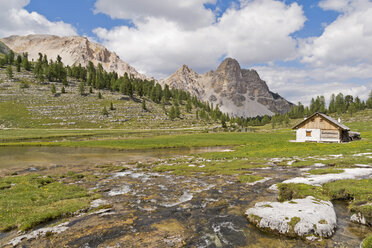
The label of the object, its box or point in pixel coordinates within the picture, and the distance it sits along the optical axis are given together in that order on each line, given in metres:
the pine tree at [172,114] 169.12
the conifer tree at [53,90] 164.52
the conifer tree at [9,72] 172.00
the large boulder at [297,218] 11.01
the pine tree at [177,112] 176.84
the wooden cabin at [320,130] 55.81
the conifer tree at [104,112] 148.12
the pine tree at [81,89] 172.00
